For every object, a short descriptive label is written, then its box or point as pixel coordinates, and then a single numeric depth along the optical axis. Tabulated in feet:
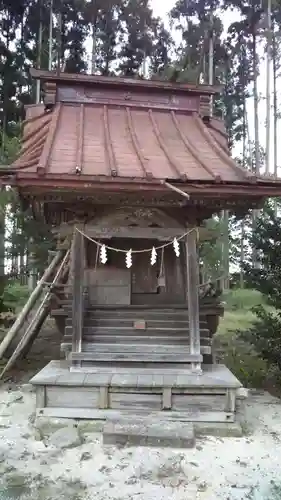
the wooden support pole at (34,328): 23.95
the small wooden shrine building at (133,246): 16.25
